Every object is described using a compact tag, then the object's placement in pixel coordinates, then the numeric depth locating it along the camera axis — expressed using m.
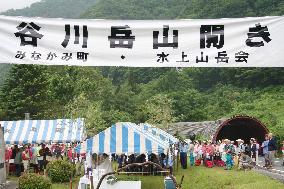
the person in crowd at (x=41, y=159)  26.23
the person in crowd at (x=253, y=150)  27.12
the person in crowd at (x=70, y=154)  29.40
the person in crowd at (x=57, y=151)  29.43
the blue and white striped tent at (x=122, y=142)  18.77
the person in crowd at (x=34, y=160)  26.01
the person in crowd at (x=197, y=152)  28.89
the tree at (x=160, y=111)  56.72
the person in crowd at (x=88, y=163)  19.80
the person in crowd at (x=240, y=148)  26.67
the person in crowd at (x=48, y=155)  26.75
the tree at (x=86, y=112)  49.66
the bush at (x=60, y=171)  22.70
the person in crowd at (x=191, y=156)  29.68
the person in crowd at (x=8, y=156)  26.29
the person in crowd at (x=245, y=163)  24.08
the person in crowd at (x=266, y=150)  22.01
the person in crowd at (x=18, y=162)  25.95
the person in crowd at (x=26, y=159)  25.75
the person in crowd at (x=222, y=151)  26.52
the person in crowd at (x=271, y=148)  21.67
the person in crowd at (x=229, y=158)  25.26
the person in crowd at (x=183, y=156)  27.67
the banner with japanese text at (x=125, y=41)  6.94
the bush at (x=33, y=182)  17.72
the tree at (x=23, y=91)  57.62
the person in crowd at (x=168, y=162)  25.43
